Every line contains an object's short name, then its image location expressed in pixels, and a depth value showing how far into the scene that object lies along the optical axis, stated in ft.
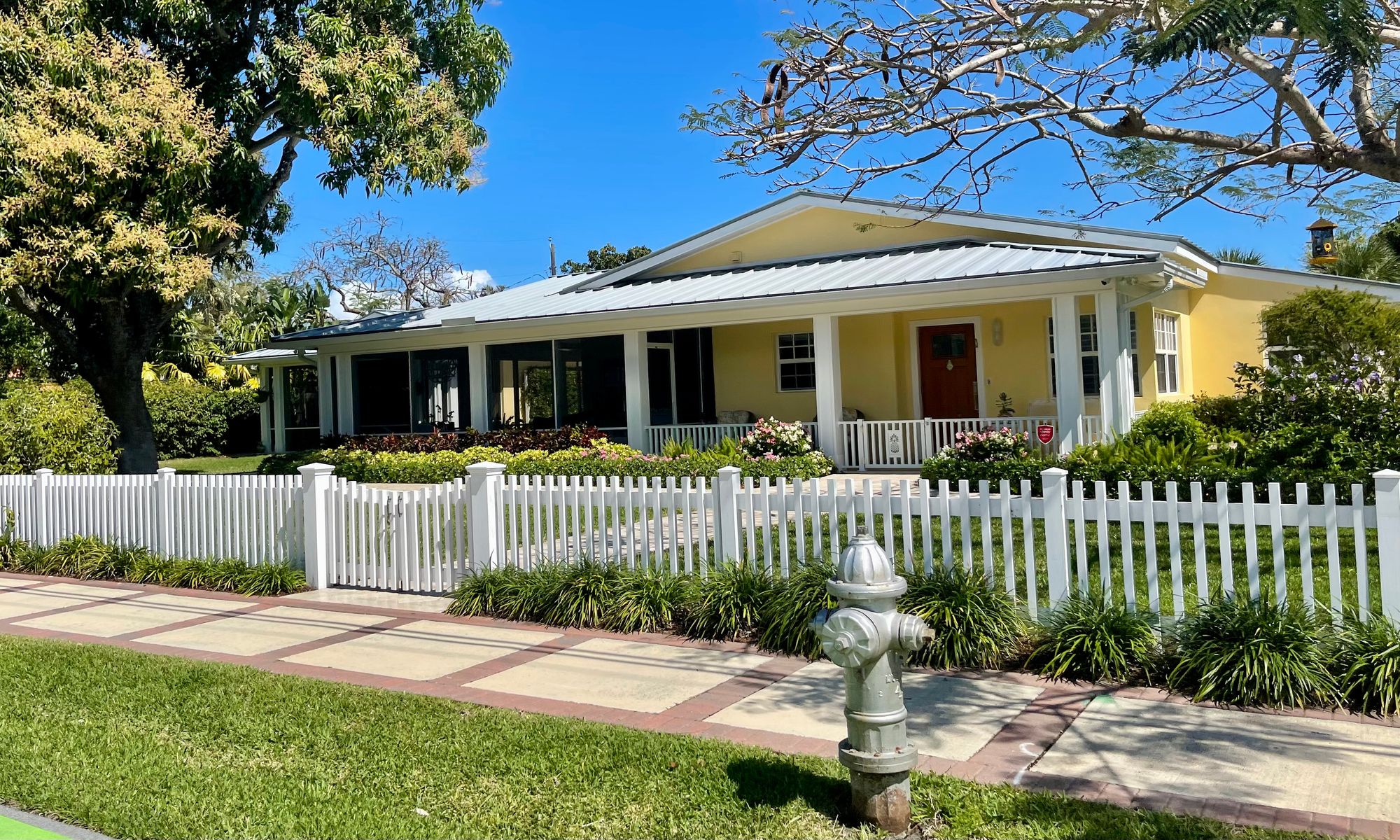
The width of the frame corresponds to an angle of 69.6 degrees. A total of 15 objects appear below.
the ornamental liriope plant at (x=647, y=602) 24.21
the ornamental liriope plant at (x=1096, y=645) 18.79
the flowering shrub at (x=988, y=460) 37.14
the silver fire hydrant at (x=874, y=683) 12.84
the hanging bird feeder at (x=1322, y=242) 48.03
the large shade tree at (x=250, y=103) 51.19
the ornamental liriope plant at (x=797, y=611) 21.61
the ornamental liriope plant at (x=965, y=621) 20.12
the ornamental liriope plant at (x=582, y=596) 24.97
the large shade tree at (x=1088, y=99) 18.06
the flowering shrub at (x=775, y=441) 53.88
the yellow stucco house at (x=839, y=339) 50.47
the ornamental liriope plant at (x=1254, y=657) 16.98
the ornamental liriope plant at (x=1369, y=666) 16.38
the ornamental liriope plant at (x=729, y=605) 23.07
